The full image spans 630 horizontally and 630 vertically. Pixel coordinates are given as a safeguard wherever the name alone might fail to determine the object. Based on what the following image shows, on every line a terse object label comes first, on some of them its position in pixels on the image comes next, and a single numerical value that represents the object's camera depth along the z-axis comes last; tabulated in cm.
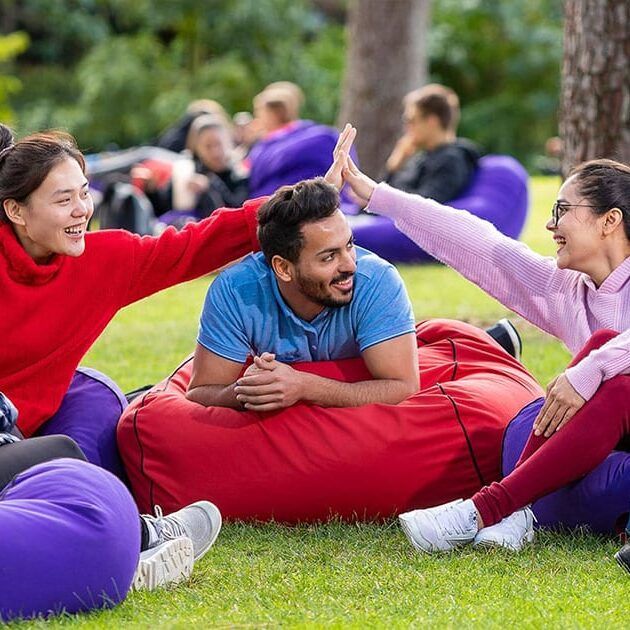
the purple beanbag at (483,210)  1773
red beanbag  775
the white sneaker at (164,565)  638
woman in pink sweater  698
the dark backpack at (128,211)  1801
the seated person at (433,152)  1730
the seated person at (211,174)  1862
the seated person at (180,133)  2306
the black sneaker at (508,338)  1000
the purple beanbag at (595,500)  701
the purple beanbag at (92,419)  799
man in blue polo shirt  769
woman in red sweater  746
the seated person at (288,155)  1792
